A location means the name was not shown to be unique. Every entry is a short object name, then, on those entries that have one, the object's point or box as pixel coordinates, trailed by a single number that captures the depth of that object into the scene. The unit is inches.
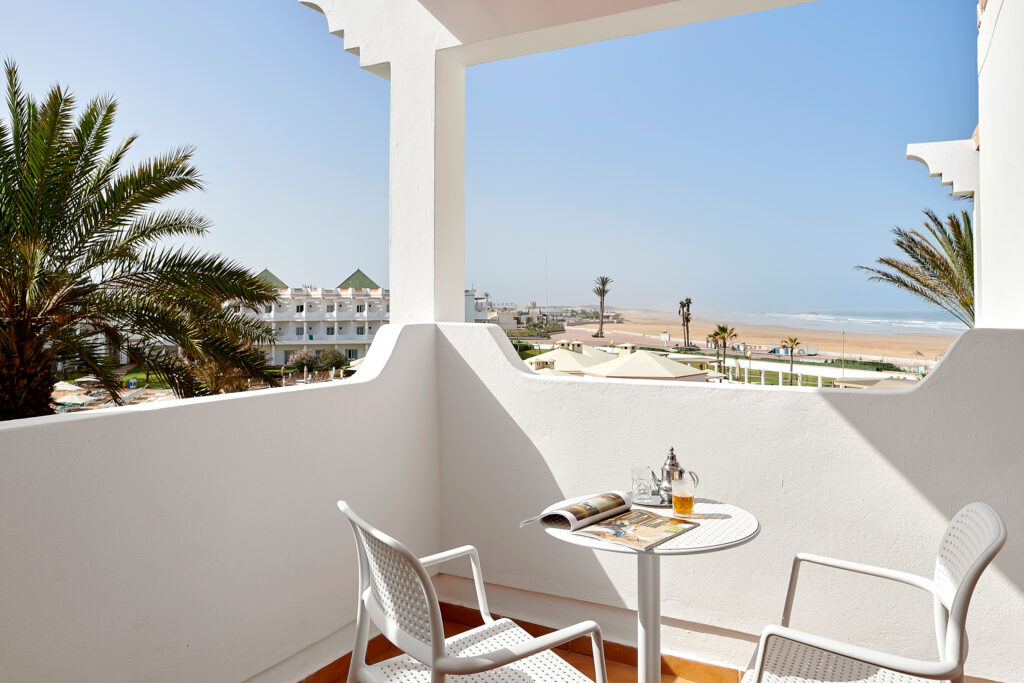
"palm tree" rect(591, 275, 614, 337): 1606.8
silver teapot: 78.3
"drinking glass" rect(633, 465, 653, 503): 81.7
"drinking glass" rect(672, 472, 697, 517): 75.2
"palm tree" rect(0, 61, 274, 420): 209.3
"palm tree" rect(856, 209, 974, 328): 406.6
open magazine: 67.3
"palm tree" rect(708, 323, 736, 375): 1169.8
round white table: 66.6
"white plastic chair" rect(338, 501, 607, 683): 52.8
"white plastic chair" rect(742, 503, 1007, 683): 52.3
